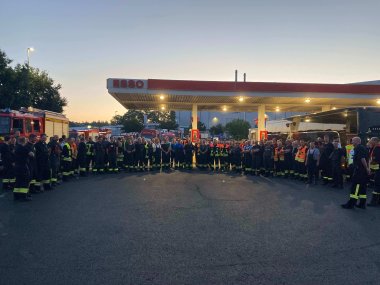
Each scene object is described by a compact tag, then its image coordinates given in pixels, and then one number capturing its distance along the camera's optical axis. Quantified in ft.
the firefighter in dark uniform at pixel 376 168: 31.19
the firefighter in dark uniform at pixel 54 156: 40.75
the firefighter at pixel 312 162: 46.09
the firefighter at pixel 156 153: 61.00
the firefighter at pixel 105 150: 55.51
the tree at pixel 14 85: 94.26
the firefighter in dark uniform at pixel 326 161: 45.37
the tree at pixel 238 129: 169.89
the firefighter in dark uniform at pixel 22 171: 32.01
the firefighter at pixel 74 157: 48.44
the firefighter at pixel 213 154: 64.54
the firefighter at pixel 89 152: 54.46
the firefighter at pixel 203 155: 64.13
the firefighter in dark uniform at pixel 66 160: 45.57
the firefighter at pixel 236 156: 60.23
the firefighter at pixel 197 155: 64.34
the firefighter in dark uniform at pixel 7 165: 38.45
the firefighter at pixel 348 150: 43.79
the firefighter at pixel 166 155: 61.82
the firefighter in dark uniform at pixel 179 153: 63.72
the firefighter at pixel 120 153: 58.18
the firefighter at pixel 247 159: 58.18
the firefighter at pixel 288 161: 52.80
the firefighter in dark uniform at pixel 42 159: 36.68
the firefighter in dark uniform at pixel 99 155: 55.06
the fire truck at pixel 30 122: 59.06
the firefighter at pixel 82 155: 51.80
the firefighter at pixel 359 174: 29.60
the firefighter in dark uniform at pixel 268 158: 54.90
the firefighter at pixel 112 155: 55.88
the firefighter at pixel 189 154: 63.62
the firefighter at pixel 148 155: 60.23
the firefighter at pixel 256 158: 56.34
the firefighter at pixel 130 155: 58.08
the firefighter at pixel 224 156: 63.93
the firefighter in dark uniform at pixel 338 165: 42.70
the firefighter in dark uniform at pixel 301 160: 49.09
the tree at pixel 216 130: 196.24
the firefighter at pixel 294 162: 51.57
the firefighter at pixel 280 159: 53.63
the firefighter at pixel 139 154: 58.90
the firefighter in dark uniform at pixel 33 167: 33.80
